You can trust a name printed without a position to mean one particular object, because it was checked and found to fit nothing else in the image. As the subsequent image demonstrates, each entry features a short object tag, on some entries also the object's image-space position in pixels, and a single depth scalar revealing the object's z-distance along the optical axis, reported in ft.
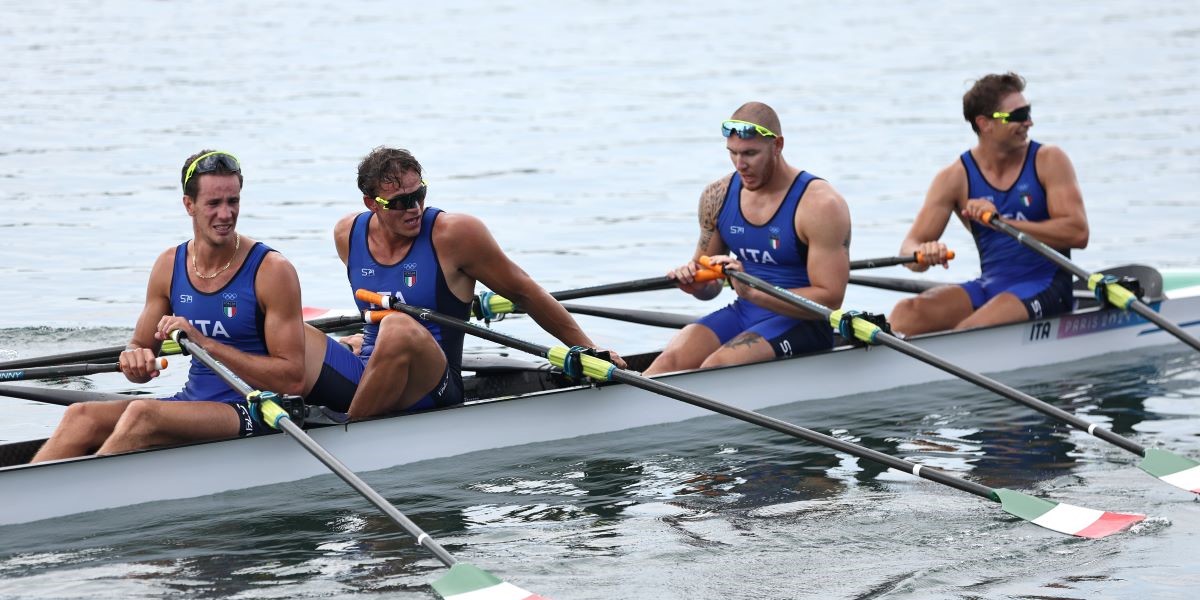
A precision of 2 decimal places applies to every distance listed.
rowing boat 48.91
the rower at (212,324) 49.21
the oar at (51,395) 56.80
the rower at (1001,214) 69.72
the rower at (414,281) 52.80
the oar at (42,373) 54.03
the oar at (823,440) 50.90
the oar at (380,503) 44.37
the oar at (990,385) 56.18
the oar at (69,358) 58.13
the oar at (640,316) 71.20
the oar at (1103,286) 68.08
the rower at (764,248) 62.28
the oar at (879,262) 70.90
